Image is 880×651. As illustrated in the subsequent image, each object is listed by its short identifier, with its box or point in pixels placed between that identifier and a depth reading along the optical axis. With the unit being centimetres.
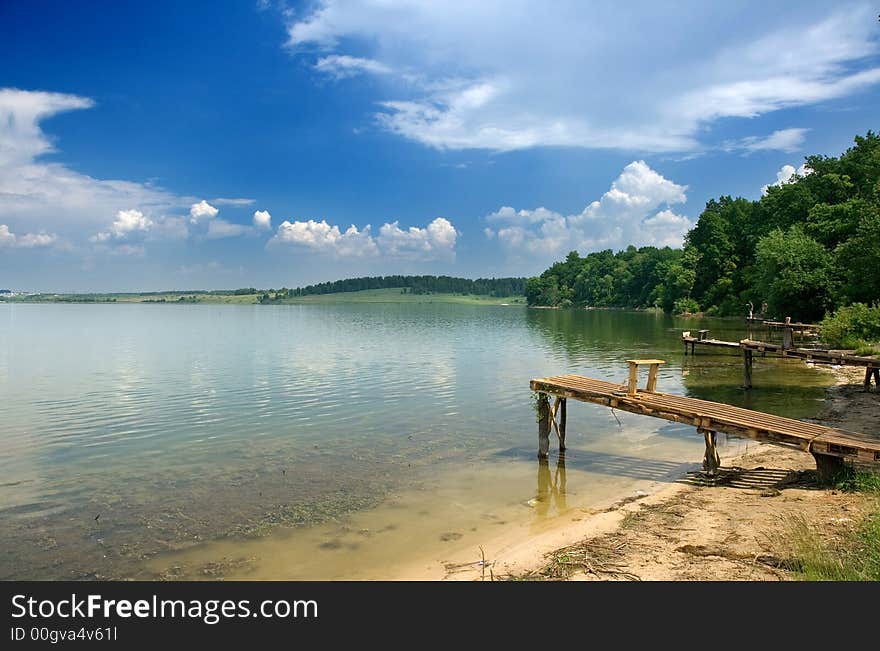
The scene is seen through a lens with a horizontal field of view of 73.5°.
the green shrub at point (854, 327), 3475
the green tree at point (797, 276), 5856
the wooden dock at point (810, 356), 2573
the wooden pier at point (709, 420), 1279
